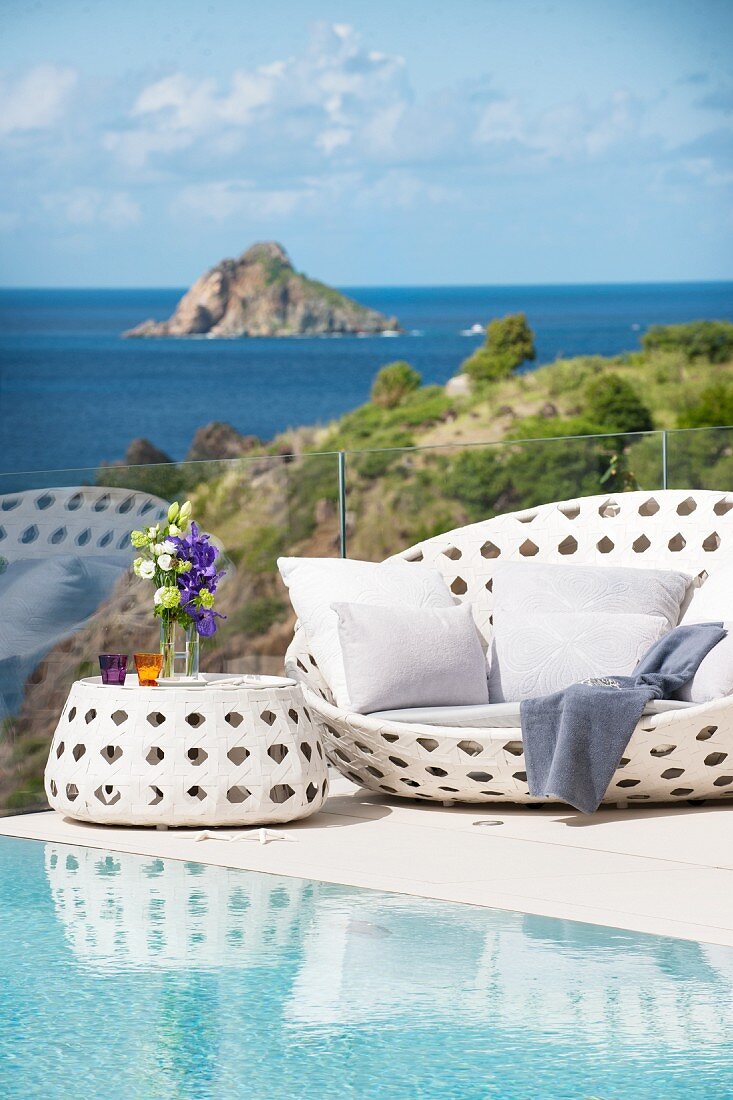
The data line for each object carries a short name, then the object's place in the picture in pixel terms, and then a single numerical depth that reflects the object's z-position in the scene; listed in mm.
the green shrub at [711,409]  39909
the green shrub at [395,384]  49251
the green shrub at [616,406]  40683
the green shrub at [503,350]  48088
